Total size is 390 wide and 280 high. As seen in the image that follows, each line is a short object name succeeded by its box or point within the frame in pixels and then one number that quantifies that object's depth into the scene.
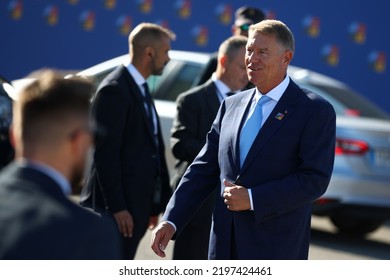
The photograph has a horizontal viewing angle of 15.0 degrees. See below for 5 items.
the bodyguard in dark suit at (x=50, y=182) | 3.48
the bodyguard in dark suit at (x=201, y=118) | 9.07
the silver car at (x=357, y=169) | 13.52
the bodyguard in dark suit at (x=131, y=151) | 8.37
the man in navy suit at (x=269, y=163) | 6.43
